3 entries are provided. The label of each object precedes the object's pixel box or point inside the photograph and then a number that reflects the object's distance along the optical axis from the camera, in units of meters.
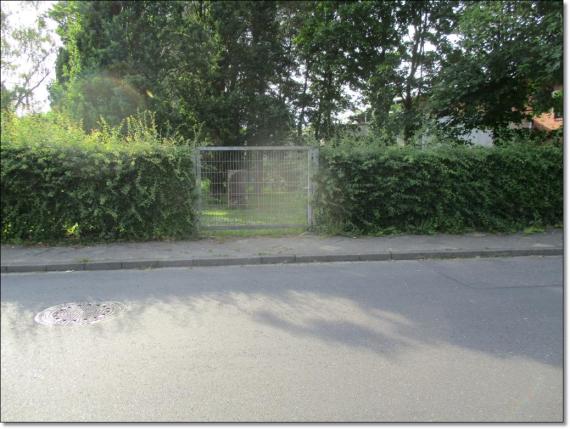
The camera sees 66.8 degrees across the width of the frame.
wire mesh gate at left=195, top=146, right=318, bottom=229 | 9.58
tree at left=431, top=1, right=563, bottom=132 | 11.59
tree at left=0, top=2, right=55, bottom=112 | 23.70
